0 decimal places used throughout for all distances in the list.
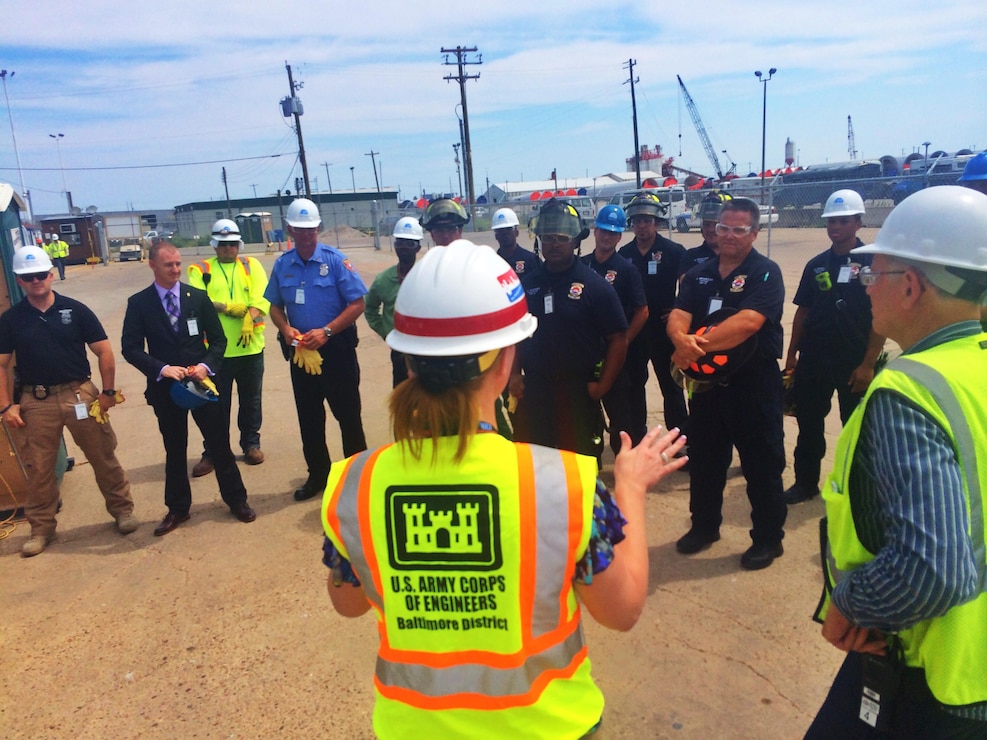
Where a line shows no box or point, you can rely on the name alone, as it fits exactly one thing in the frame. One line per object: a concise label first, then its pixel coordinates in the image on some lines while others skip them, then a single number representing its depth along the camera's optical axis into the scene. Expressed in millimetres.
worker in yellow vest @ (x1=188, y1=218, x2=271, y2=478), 6191
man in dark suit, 4867
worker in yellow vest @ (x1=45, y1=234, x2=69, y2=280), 23844
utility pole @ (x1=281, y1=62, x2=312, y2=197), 39188
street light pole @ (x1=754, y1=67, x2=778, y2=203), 48062
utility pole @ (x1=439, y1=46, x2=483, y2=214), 37812
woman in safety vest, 1389
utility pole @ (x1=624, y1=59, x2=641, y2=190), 45825
